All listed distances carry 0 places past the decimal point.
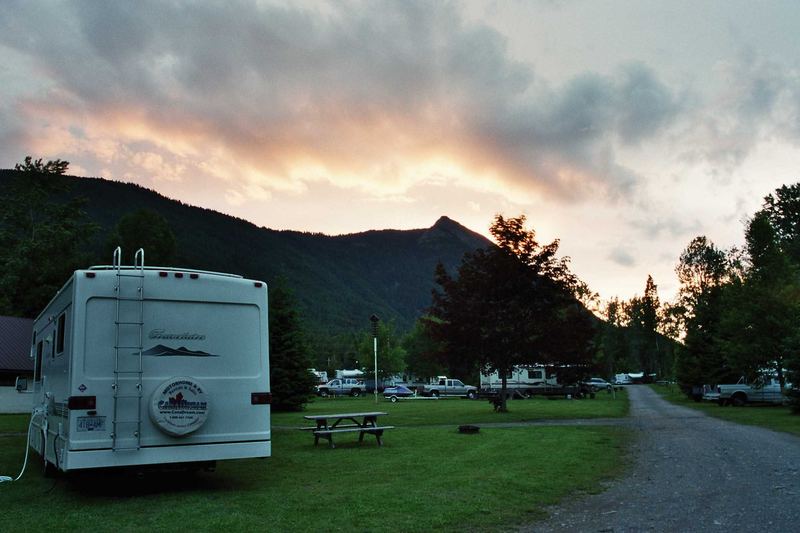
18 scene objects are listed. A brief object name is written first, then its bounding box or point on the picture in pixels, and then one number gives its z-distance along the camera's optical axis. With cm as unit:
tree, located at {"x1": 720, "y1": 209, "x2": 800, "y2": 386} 3244
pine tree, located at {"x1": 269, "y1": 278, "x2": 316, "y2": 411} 3394
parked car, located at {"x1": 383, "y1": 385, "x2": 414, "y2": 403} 5342
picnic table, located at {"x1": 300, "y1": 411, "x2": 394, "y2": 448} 1536
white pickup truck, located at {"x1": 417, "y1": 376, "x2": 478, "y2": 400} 5653
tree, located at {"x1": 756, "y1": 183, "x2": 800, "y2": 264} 5588
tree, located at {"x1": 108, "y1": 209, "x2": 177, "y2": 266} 5844
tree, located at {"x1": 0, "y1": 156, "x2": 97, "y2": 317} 4584
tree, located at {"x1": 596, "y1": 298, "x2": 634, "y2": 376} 7587
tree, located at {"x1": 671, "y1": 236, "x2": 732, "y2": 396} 4088
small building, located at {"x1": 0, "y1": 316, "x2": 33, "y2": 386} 3409
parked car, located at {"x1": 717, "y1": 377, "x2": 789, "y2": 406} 3484
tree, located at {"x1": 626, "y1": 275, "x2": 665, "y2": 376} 9612
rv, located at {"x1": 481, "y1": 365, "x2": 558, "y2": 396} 5078
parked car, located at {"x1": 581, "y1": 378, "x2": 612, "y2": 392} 6419
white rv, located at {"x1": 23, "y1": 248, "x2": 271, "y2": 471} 871
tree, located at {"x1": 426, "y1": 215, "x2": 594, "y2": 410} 2788
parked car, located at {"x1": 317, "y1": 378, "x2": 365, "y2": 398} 6253
